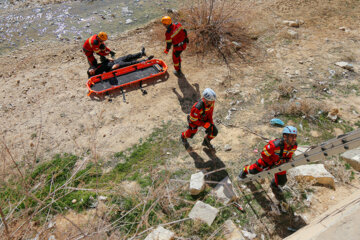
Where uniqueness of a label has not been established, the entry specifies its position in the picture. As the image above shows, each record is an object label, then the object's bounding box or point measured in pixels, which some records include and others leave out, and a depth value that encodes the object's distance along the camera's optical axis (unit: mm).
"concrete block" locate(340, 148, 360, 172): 4473
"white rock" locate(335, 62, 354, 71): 6671
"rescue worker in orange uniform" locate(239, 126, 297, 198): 3605
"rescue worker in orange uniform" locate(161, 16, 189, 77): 6250
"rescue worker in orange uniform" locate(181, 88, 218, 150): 4293
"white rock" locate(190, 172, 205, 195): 4145
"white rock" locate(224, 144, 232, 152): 5048
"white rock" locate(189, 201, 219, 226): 3818
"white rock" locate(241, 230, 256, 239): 3740
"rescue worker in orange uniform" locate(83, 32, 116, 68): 6461
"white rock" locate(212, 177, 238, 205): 4129
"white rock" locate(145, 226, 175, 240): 3312
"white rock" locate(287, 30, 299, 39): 7914
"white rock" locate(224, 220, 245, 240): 3684
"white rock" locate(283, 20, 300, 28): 8336
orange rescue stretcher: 6539
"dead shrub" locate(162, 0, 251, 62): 7863
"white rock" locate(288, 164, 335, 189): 4230
